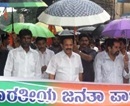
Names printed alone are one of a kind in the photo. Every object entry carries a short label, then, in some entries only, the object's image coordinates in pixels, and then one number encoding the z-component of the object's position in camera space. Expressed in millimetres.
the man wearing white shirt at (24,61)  5969
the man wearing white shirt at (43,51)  7465
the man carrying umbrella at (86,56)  6871
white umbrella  6070
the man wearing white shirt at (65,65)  5871
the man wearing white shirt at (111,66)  6102
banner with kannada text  5262
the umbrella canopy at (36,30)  8438
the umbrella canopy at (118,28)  6655
